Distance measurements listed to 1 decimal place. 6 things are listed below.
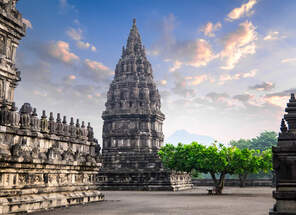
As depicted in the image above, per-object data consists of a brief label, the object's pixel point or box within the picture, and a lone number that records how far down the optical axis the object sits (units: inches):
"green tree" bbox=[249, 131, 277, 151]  3087.6
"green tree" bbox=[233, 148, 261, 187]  1082.1
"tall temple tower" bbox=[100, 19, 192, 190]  1516.2
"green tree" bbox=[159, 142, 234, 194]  1091.4
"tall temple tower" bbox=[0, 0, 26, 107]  778.1
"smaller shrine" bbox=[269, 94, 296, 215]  397.1
